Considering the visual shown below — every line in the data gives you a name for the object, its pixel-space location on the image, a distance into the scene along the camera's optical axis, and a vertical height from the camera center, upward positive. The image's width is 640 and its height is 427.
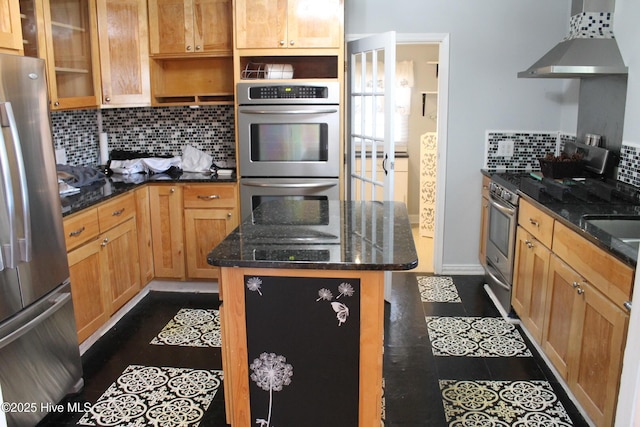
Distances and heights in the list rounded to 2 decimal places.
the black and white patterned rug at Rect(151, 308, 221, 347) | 3.24 -1.37
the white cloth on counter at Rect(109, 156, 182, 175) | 4.12 -0.44
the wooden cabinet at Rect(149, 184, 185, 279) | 3.92 -0.88
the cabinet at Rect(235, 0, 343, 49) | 3.69 +0.57
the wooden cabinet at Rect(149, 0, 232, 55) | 3.89 +0.57
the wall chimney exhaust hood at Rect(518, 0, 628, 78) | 3.16 +0.35
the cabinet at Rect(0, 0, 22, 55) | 2.55 +0.37
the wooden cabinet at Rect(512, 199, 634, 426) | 2.09 -0.88
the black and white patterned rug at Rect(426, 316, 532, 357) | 3.10 -1.36
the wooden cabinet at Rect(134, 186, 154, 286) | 3.80 -0.89
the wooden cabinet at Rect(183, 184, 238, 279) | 3.91 -0.80
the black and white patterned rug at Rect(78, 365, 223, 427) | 2.48 -1.39
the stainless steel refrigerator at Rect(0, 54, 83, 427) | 2.15 -0.63
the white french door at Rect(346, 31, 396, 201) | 3.58 -0.05
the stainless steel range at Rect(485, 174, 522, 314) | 3.42 -0.84
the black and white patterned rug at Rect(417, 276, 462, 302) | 3.94 -1.35
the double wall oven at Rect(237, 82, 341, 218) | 3.77 -0.23
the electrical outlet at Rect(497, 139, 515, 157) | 4.24 -0.30
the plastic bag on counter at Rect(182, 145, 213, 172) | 4.25 -0.41
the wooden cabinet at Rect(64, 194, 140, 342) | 2.94 -0.90
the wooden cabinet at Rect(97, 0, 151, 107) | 3.80 +0.39
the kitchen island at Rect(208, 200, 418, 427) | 1.95 -0.80
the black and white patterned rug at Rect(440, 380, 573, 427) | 2.43 -1.37
